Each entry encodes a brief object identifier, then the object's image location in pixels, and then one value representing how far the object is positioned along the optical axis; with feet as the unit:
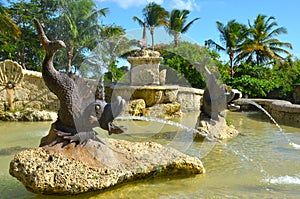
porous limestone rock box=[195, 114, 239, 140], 23.16
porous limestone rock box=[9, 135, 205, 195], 11.02
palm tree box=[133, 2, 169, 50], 92.99
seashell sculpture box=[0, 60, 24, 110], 38.86
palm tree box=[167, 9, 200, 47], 94.17
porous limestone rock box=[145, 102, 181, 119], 41.39
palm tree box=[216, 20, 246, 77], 81.47
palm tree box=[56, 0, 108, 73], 82.02
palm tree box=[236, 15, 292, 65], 83.74
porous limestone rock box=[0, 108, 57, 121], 36.22
